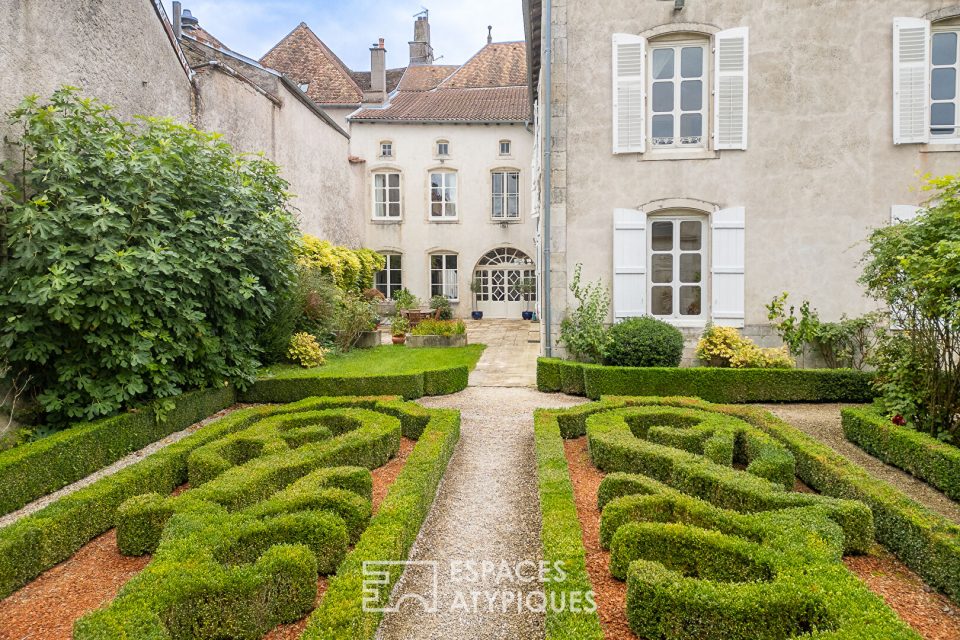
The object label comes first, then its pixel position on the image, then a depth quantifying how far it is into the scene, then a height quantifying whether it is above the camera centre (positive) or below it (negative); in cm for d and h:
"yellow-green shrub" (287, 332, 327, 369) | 948 -83
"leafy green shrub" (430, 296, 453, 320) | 1720 -16
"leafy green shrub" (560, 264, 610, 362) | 864 -35
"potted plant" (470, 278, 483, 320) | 2003 +39
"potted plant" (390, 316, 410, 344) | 1299 -67
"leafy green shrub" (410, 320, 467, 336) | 1295 -64
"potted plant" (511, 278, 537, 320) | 1983 +38
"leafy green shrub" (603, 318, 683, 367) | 822 -65
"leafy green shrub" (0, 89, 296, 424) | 530 +40
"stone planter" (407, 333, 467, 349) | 1280 -89
